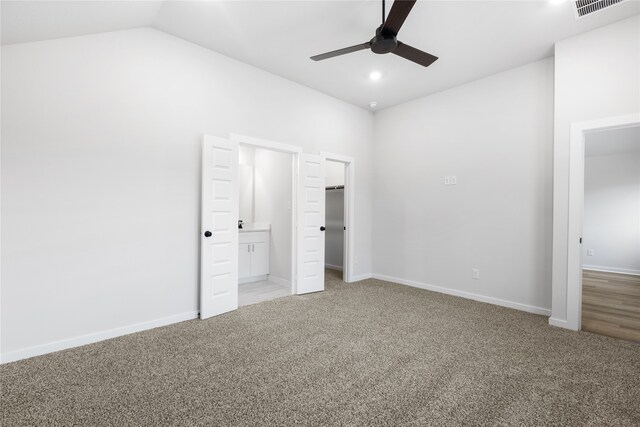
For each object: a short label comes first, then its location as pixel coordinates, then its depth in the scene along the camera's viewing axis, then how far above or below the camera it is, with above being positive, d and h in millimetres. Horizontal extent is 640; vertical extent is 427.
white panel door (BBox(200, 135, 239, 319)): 3145 -187
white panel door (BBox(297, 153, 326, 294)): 4141 -160
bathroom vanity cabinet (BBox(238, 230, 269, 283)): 4695 -735
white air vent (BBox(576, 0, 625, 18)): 2441 +1799
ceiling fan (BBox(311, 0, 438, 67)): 2016 +1426
